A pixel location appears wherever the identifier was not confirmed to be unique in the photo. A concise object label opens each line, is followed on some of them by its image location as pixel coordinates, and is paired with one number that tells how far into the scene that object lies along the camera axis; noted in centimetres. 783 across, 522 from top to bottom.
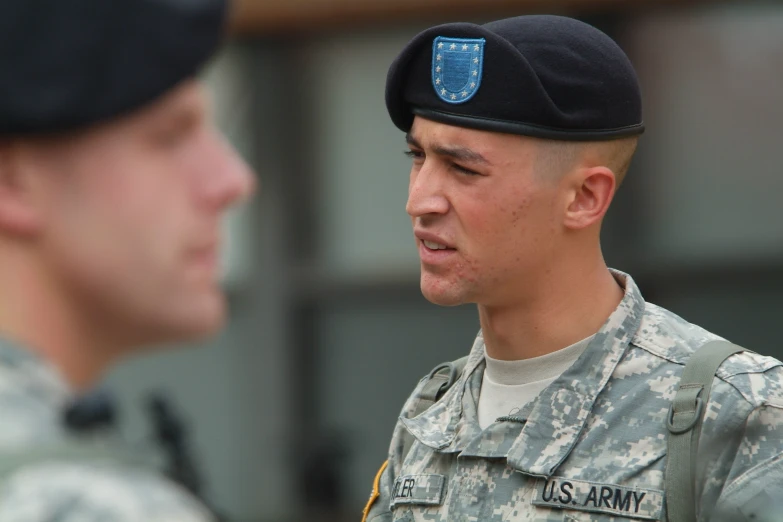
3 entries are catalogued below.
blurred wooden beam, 1461
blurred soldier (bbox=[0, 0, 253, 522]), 281
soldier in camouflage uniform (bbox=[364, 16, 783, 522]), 537
